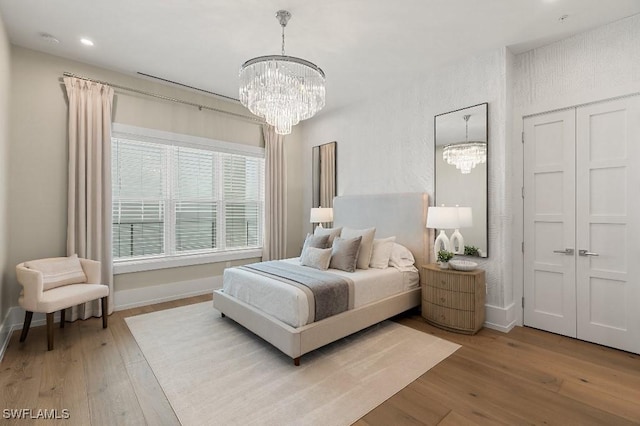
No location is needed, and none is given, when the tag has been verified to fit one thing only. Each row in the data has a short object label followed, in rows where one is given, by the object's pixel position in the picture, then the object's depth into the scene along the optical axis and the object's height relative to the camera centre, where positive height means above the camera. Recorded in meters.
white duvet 2.52 -0.79
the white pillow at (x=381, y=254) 3.57 -0.51
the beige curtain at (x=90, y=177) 3.39 +0.41
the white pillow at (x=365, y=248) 3.49 -0.43
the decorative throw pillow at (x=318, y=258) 3.40 -0.54
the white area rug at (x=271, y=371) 1.89 -1.28
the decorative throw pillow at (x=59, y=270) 2.98 -0.63
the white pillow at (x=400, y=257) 3.64 -0.56
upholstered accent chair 2.68 -0.77
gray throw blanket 2.62 -0.70
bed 2.50 -0.94
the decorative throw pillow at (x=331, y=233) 3.78 -0.27
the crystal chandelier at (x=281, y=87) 2.50 +1.13
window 3.94 +0.26
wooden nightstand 3.02 -0.92
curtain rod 3.53 +1.63
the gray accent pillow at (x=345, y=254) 3.35 -0.48
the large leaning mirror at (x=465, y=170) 3.31 +0.53
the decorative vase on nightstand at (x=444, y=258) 3.25 -0.50
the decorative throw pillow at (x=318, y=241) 3.73 -0.37
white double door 2.68 -0.08
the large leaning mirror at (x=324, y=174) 5.18 +0.71
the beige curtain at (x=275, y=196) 5.12 +0.29
